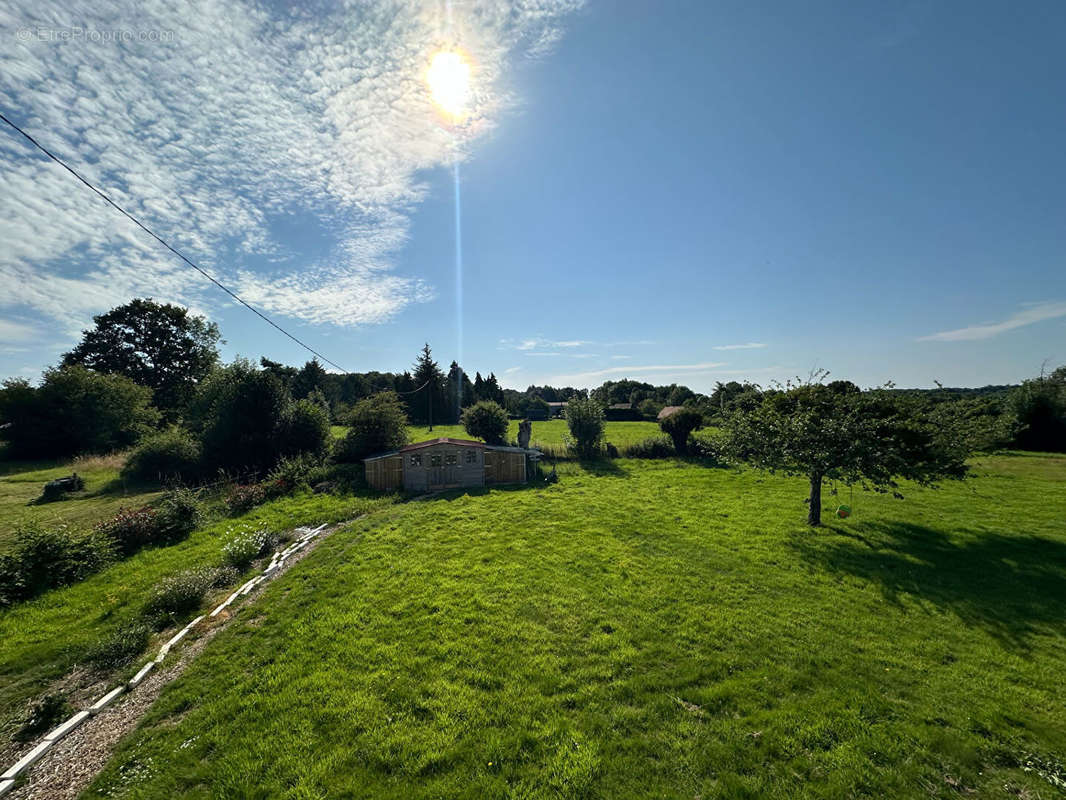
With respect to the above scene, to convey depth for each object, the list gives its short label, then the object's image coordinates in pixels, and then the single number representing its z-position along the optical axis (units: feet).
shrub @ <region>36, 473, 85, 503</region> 61.21
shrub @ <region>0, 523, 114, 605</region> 31.32
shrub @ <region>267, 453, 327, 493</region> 65.21
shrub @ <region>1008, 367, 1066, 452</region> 110.73
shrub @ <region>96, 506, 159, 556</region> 40.84
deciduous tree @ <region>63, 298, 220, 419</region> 139.44
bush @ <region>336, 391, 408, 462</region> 81.87
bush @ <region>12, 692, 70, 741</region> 18.61
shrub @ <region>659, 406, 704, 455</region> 98.52
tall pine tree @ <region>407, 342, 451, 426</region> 177.27
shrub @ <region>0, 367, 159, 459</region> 87.66
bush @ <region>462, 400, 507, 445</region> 104.22
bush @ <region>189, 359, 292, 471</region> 77.00
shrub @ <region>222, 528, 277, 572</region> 37.96
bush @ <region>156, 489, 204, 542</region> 44.55
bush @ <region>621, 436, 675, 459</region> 99.04
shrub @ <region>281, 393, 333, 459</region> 82.02
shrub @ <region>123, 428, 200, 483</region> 71.56
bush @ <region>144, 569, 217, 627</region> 28.63
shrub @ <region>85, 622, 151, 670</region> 23.91
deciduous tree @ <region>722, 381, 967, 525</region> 41.70
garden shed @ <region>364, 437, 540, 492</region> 71.77
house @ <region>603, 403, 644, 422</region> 219.22
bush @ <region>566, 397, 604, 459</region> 96.43
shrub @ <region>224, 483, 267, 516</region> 55.72
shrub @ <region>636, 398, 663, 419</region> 226.79
